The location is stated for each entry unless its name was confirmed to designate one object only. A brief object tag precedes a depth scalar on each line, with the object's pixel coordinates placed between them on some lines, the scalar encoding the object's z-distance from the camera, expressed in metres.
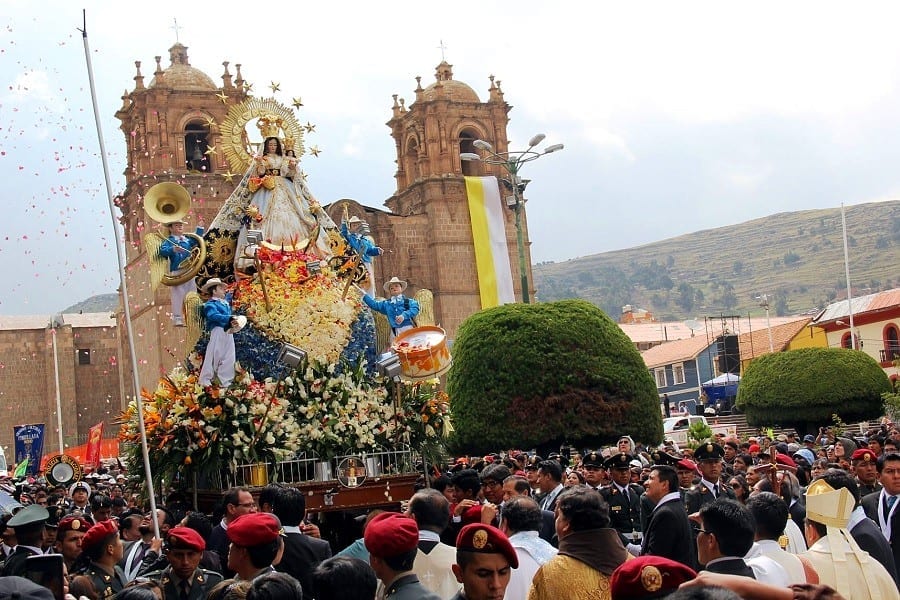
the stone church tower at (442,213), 53.50
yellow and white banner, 40.97
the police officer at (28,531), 7.29
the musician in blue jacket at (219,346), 11.48
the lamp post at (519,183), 22.72
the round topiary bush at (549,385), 22.83
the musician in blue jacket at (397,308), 12.78
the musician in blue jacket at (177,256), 12.34
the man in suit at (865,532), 6.88
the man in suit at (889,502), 8.07
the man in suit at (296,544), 6.99
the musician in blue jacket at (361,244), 13.25
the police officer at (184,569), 6.21
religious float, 11.09
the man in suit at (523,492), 7.99
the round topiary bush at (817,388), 31.55
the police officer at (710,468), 8.93
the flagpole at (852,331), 46.41
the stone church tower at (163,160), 47.94
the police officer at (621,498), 9.45
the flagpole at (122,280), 8.34
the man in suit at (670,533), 7.08
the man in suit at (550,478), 9.59
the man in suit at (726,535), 5.21
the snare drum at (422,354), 11.75
